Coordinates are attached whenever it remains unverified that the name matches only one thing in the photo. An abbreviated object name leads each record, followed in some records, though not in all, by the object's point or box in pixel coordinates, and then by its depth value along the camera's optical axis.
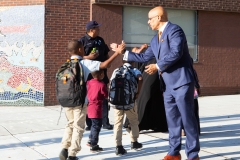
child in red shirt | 6.21
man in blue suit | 5.29
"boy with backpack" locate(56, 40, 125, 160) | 5.48
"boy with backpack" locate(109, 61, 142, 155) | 6.03
